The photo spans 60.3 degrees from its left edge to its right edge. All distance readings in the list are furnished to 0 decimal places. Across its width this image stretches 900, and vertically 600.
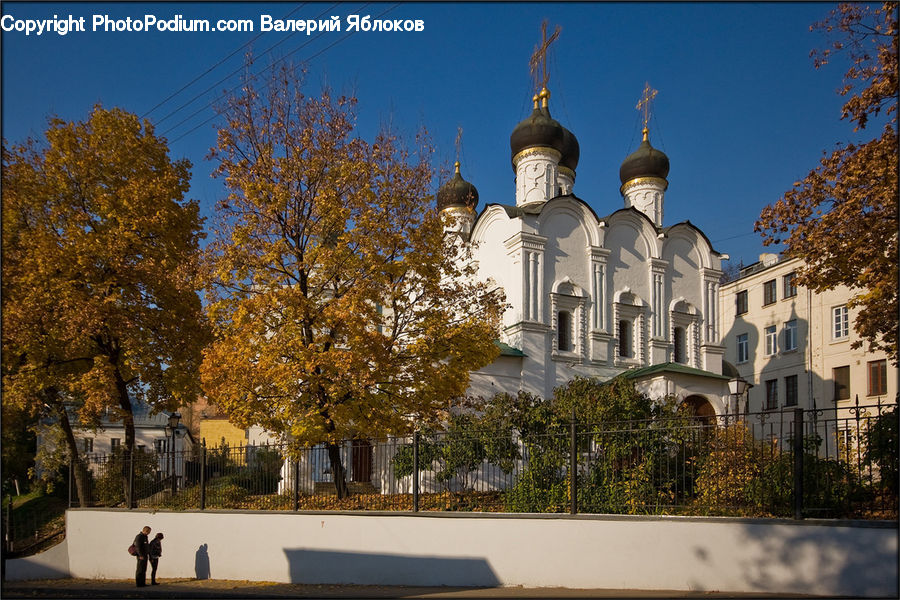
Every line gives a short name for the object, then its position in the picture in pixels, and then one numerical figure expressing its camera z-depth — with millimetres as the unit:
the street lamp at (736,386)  25703
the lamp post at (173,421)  18806
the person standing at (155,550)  14648
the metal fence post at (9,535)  19000
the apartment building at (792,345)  31203
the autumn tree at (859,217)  10438
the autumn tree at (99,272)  16297
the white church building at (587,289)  26094
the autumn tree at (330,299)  13672
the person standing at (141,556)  14281
